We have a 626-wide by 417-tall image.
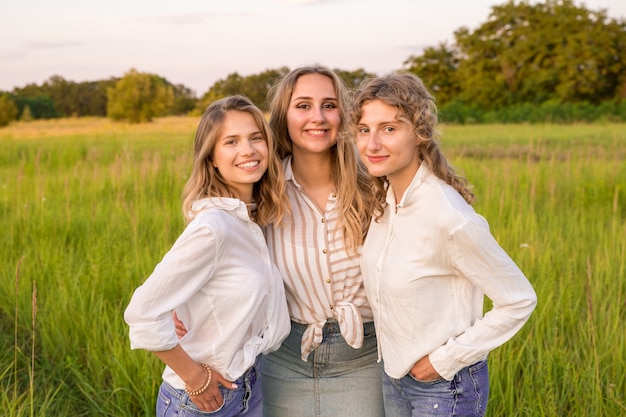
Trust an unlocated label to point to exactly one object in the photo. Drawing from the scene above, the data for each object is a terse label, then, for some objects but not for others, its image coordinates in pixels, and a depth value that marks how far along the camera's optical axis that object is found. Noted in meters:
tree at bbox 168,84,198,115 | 47.34
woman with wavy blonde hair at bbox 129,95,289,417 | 1.83
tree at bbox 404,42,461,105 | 45.53
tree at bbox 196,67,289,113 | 33.47
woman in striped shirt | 2.41
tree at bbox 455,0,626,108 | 37.50
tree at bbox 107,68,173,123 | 43.00
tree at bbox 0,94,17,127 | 27.47
